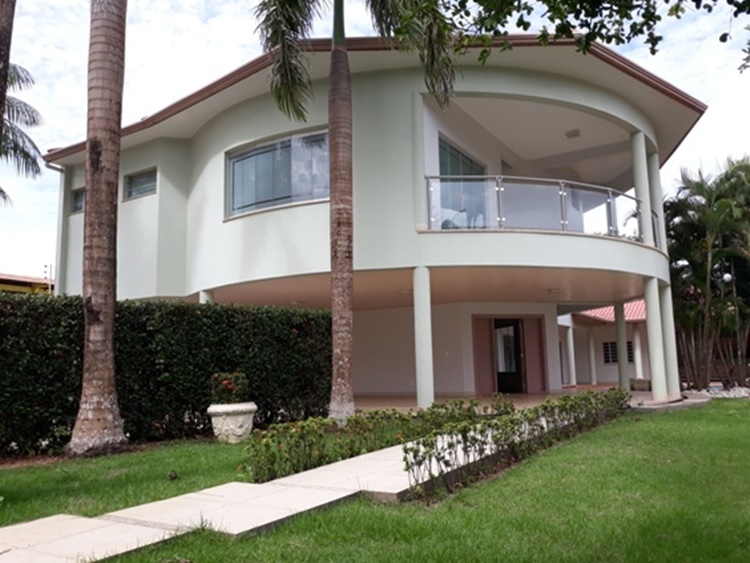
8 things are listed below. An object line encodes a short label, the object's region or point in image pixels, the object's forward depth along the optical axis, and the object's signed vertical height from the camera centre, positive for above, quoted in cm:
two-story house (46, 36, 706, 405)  1313 +368
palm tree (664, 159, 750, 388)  2291 +361
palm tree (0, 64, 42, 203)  2530 +976
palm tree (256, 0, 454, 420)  1108 +502
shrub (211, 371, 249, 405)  1070 -35
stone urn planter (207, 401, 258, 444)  1045 -87
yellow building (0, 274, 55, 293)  3098 +441
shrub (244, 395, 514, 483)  696 -91
